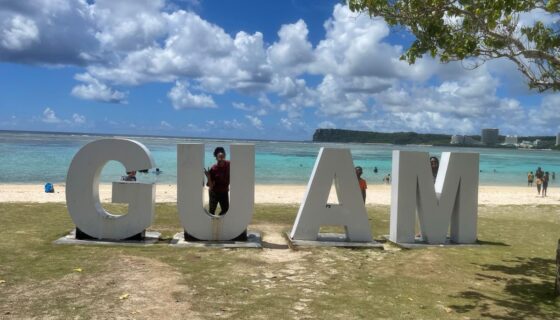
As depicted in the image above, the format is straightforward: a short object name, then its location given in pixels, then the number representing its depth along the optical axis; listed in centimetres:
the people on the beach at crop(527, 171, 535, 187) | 3906
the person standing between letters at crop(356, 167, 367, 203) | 1406
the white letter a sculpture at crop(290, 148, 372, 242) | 1098
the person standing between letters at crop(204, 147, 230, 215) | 1112
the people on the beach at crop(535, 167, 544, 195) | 3125
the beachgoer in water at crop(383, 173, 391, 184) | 4185
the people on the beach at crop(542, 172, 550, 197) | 3061
